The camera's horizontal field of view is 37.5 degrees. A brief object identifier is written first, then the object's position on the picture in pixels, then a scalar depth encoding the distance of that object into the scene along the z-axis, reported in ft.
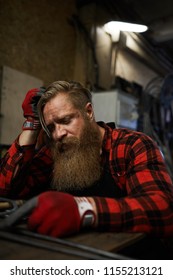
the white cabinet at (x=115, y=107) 10.18
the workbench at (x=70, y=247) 1.96
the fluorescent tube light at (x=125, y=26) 9.83
